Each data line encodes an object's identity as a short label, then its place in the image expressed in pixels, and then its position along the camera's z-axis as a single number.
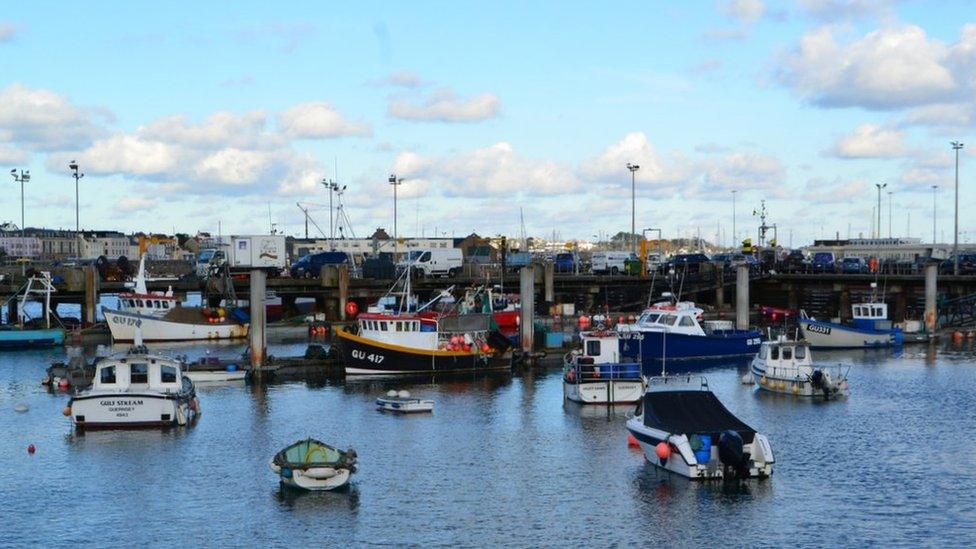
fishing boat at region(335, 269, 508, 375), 70.19
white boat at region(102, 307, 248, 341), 91.94
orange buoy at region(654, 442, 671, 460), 43.16
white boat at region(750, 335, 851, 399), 64.50
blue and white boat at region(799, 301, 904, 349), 91.12
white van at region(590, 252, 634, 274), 135.50
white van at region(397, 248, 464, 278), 121.56
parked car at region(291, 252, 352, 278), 122.62
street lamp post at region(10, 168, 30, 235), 141.00
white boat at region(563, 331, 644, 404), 59.50
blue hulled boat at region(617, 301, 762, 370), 79.38
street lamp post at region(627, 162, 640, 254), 131.00
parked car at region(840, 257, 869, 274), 122.51
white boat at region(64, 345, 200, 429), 52.25
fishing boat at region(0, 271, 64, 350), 89.69
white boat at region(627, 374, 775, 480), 42.06
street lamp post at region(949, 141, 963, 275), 121.70
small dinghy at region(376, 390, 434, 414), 58.12
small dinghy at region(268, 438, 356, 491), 41.03
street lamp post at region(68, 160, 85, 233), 128.75
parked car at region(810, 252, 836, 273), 121.36
